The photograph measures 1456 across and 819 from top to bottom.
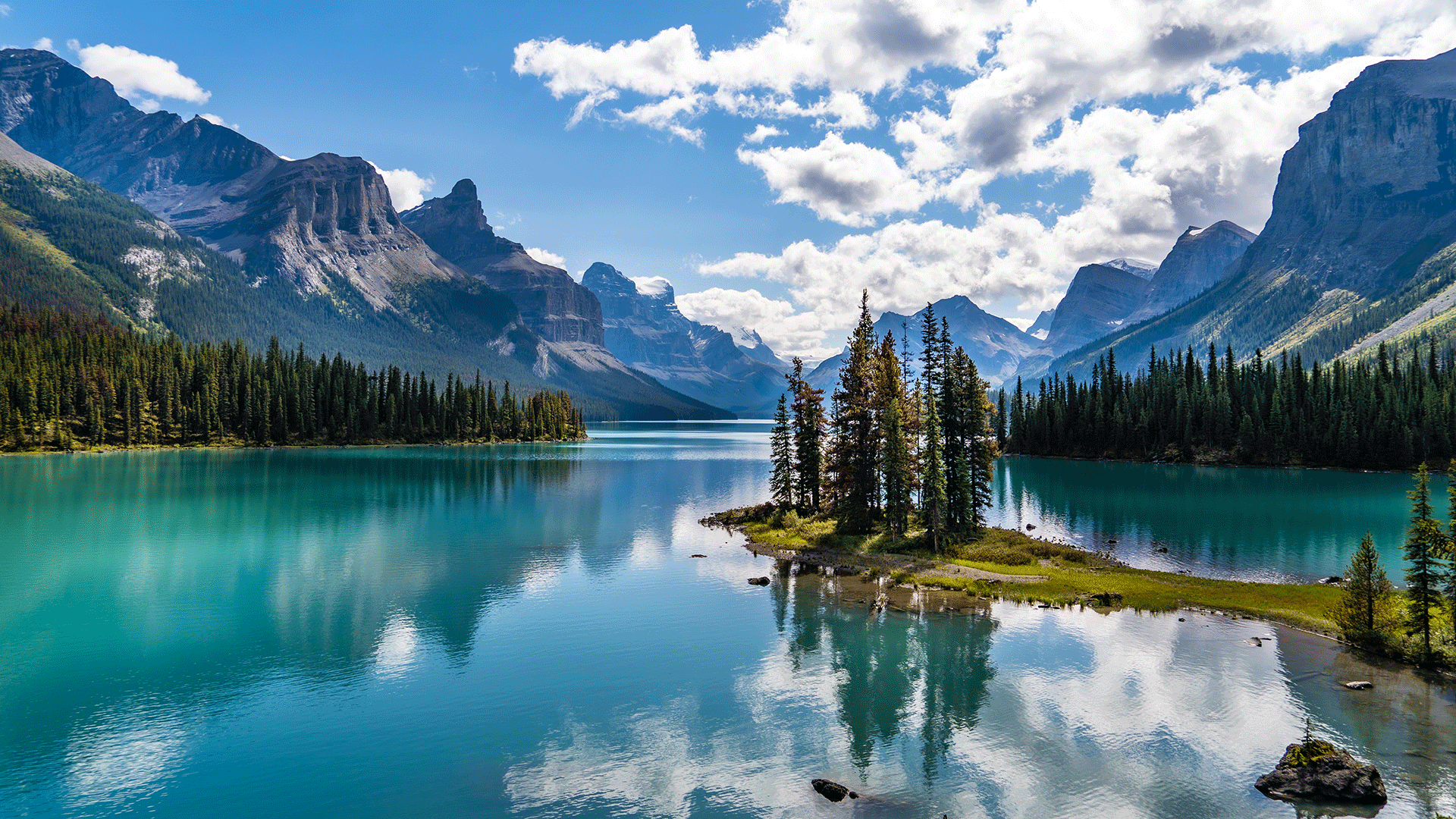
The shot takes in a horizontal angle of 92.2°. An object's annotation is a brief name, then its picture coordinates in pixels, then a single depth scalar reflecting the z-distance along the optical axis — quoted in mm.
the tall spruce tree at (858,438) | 68000
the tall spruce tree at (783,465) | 78500
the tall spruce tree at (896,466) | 59750
